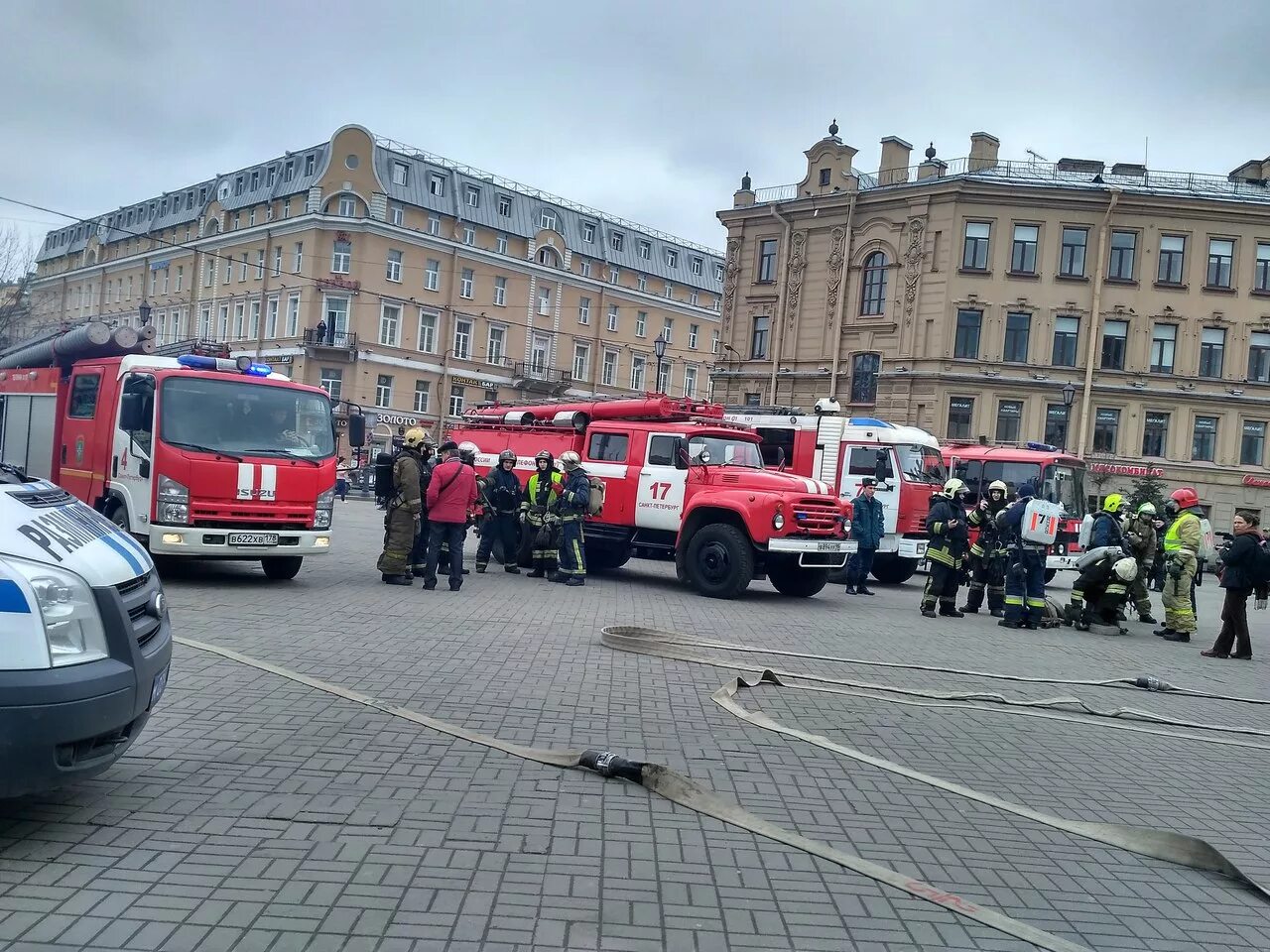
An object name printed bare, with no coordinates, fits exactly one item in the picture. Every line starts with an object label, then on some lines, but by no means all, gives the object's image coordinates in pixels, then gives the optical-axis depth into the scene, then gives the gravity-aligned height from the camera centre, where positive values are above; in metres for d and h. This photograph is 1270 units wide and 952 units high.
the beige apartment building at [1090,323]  39.34 +7.27
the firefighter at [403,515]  13.02 -0.75
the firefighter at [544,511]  15.75 -0.66
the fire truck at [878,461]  19.66 +0.68
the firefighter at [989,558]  15.09 -0.72
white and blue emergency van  3.80 -0.85
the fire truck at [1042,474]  22.30 +0.81
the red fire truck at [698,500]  14.36 -0.22
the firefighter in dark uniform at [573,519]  15.05 -0.70
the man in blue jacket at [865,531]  17.50 -0.55
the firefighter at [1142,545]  15.56 -0.34
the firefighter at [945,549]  14.45 -0.61
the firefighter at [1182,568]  14.11 -0.56
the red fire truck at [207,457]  11.70 -0.24
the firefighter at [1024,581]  14.20 -0.93
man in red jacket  12.95 -0.62
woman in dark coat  12.16 -0.59
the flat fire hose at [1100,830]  4.76 -1.51
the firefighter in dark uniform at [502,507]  16.23 -0.67
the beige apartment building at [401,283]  54.06 +9.92
